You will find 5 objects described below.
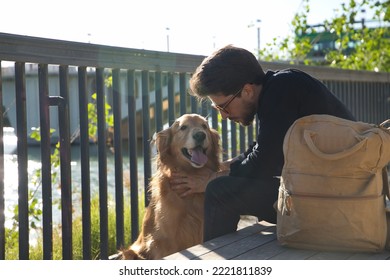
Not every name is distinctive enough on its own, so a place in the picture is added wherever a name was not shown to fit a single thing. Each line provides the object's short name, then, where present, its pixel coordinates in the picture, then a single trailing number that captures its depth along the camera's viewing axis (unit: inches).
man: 117.0
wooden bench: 106.0
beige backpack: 104.3
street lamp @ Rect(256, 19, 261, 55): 398.3
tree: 412.2
